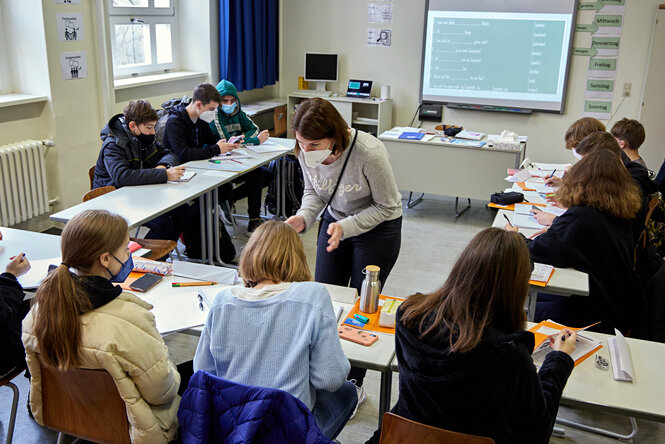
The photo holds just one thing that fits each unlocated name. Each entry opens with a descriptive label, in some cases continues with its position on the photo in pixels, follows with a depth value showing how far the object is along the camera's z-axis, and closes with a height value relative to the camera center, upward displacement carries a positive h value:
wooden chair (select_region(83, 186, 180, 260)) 3.34 -1.08
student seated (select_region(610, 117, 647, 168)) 3.94 -0.48
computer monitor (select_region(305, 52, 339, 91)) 6.98 -0.16
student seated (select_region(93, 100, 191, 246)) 3.69 -0.65
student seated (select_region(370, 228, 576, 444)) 1.46 -0.69
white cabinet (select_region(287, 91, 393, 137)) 6.74 -0.64
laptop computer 6.88 -0.38
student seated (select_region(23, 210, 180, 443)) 1.64 -0.76
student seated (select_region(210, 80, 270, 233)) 4.72 -0.64
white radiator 4.19 -0.94
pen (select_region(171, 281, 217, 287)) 2.49 -0.93
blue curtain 6.21 +0.09
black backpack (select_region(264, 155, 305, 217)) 5.30 -1.18
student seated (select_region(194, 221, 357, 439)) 1.63 -0.73
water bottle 2.21 -0.84
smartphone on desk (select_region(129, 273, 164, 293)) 2.43 -0.92
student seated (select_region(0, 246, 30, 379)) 2.14 -0.97
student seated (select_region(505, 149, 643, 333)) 2.59 -0.76
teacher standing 2.45 -0.60
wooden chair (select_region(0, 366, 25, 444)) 2.24 -1.29
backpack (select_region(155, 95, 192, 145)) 4.36 -0.49
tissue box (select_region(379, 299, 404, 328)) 2.16 -0.90
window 5.35 +0.10
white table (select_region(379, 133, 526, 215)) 5.30 -0.95
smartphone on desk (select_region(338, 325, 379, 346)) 2.06 -0.93
